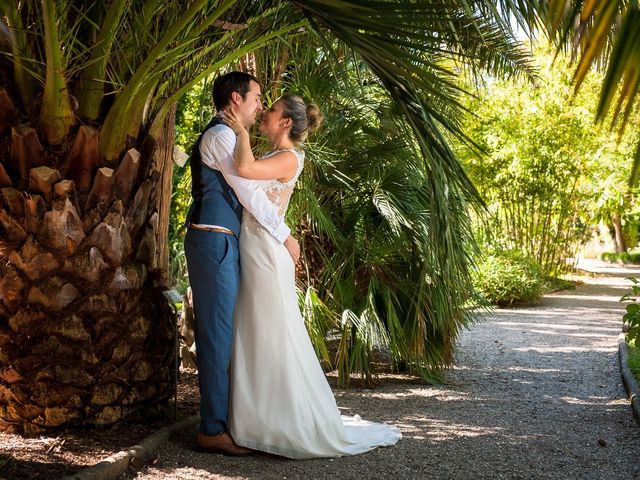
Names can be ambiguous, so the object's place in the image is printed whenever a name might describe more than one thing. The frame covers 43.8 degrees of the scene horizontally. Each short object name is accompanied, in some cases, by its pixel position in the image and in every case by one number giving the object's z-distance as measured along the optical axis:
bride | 4.21
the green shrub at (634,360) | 6.96
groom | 4.25
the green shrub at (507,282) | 13.55
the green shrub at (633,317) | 5.67
